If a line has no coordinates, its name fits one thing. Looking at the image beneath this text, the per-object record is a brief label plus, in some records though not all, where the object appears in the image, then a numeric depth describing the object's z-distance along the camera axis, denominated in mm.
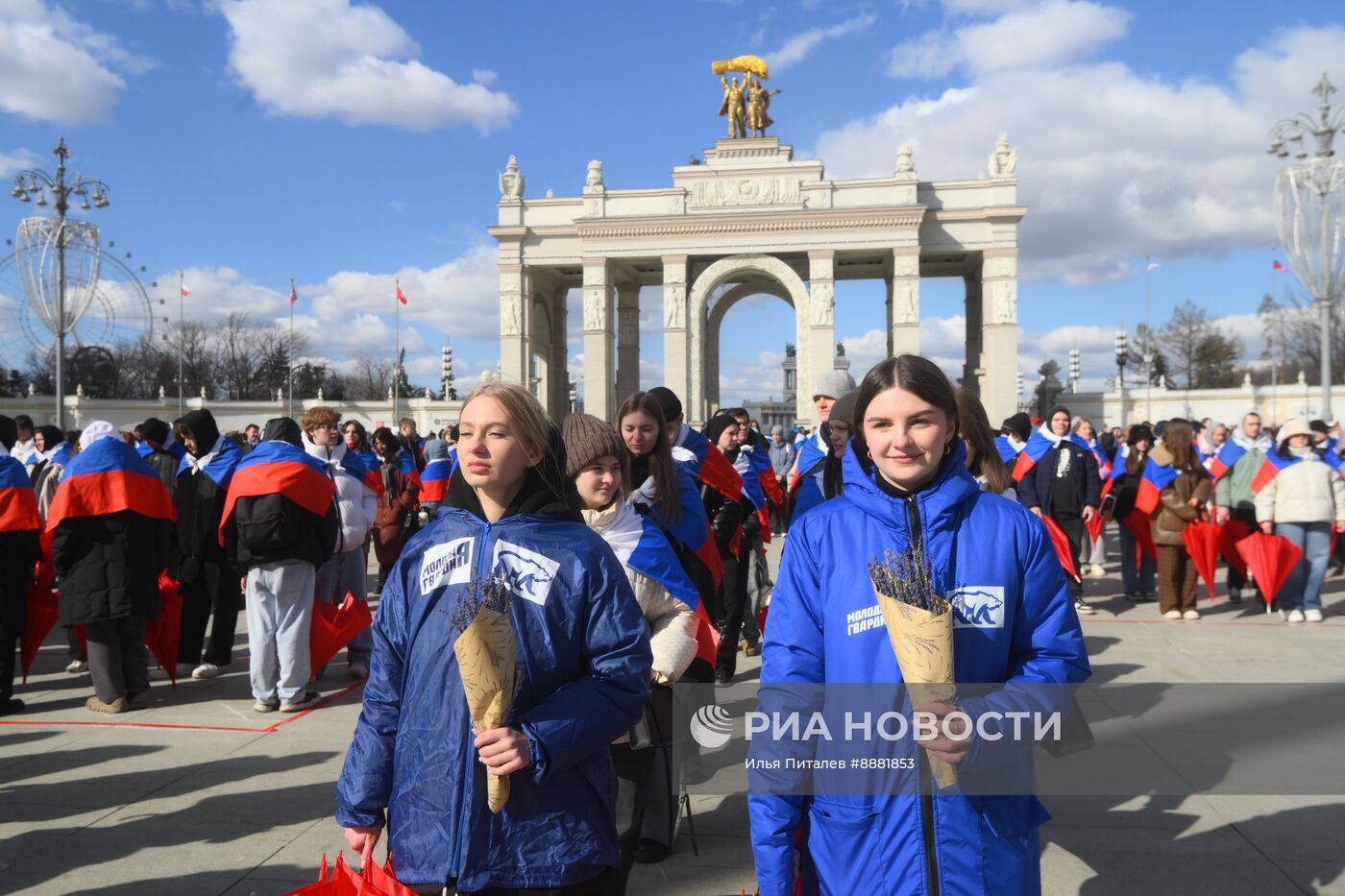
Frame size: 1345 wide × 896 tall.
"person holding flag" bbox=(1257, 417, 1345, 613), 9891
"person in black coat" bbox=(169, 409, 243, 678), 8156
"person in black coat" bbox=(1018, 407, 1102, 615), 10719
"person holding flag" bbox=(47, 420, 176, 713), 6812
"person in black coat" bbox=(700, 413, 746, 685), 6969
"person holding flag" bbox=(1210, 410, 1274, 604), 10719
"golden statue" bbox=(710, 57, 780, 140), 48438
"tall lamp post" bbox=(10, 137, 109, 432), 19922
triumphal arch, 43594
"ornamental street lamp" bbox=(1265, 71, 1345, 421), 17188
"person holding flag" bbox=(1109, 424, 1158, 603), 11617
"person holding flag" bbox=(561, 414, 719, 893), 3777
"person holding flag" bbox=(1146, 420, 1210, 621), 10258
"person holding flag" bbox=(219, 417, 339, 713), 6820
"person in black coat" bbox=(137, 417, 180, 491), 8961
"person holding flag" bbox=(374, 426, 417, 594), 10492
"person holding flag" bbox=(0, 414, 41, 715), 6988
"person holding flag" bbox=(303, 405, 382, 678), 7723
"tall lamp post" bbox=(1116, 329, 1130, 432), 46562
